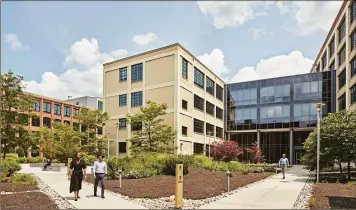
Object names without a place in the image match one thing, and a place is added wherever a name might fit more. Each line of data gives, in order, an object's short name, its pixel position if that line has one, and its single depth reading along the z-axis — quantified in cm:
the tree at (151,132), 3669
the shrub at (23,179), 1917
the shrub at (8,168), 2109
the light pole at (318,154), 2103
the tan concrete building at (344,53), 3825
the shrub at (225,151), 4281
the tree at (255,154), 4861
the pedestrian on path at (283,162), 2484
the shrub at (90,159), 3453
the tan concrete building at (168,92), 4157
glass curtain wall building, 4912
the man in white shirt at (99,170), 1357
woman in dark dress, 1274
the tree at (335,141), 2122
